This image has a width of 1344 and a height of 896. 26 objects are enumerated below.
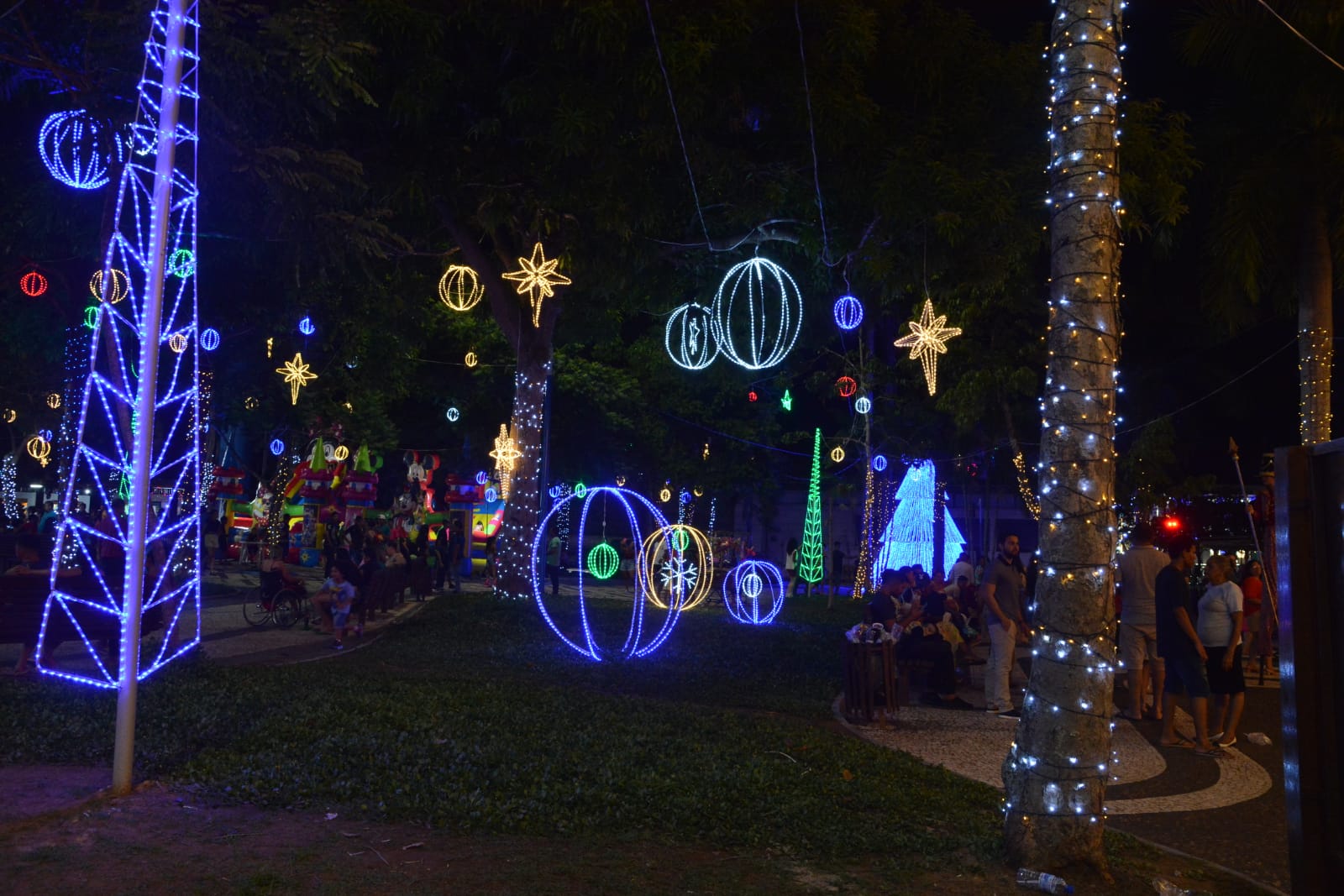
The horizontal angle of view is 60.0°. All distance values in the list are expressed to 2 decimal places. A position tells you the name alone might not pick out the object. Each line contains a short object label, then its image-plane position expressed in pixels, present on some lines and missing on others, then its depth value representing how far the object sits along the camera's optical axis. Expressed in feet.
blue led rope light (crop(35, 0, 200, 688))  24.18
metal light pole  23.38
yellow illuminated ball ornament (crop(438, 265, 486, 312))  57.26
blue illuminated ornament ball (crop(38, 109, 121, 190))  36.70
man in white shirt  38.91
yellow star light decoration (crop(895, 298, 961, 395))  56.08
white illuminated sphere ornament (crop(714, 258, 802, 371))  44.62
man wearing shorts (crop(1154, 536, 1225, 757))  34.78
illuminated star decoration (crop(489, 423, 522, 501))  99.28
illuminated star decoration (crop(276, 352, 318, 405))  86.12
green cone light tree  110.32
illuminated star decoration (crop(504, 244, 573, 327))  54.85
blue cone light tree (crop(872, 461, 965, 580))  115.96
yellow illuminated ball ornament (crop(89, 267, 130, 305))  46.34
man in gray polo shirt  40.60
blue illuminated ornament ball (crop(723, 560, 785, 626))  74.28
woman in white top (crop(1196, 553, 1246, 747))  36.37
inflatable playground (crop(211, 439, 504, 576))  126.72
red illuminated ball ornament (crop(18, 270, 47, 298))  54.39
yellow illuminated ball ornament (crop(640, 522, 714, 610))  61.41
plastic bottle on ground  18.75
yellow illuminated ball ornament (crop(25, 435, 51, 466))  111.24
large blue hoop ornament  50.55
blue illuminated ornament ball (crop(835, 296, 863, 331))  54.19
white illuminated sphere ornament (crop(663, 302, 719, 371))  51.06
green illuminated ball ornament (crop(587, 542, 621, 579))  86.56
